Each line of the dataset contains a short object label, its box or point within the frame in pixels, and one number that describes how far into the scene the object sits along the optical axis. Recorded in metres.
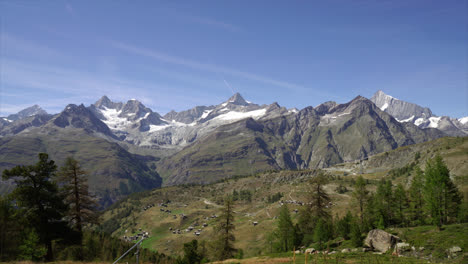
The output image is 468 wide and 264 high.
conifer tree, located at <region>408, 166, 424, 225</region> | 60.49
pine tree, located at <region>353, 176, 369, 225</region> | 69.76
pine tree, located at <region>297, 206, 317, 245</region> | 71.39
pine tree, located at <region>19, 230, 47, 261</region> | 30.84
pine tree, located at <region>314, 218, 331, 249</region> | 60.84
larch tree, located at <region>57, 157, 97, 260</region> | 38.72
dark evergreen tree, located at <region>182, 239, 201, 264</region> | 59.99
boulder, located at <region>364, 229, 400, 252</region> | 37.91
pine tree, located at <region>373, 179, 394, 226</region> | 60.72
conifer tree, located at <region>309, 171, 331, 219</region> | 67.50
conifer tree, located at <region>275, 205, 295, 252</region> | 73.19
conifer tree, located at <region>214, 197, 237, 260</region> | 62.38
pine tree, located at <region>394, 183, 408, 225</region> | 61.37
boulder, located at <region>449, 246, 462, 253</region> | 31.20
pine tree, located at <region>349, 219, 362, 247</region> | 44.94
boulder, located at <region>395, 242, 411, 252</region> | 35.88
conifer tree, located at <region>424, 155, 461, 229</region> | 45.94
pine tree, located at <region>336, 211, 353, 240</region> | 56.58
